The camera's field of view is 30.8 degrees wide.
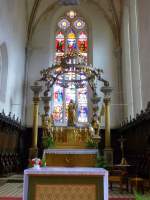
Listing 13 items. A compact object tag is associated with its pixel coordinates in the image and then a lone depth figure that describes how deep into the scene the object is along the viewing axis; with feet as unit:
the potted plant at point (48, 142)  39.24
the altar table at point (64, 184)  14.98
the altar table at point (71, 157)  35.60
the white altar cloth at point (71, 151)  36.40
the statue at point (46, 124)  41.19
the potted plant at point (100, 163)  29.13
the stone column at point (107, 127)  42.19
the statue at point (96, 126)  41.86
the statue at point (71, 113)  42.82
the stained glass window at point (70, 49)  54.24
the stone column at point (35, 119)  42.27
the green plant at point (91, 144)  39.47
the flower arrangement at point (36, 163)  16.64
